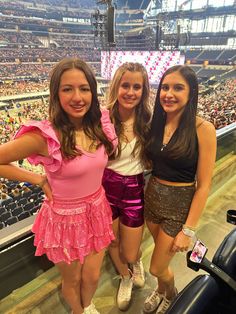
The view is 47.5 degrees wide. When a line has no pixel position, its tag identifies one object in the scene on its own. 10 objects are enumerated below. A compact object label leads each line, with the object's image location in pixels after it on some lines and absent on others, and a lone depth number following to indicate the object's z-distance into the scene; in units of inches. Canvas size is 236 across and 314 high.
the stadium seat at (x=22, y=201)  125.2
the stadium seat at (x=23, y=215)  99.8
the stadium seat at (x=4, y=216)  105.4
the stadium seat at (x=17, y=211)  110.9
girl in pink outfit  37.5
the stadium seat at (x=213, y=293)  28.8
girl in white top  48.5
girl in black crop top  45.1
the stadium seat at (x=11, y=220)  96.6
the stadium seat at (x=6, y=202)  129.2
